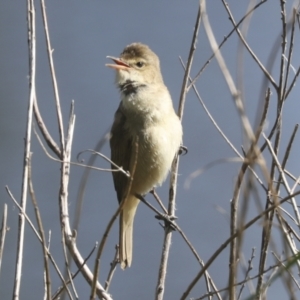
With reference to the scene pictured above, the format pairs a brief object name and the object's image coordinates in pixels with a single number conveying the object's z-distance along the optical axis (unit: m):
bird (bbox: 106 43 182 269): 7.46
